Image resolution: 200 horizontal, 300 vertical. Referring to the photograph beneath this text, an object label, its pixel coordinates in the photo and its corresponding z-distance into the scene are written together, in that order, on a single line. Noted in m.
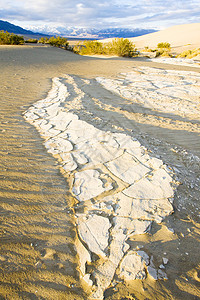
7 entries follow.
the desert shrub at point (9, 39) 16.94
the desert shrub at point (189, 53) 17.07
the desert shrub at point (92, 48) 18.38
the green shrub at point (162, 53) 17.64
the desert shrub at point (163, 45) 23.45
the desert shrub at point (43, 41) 21.43
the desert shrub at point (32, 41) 20.58
